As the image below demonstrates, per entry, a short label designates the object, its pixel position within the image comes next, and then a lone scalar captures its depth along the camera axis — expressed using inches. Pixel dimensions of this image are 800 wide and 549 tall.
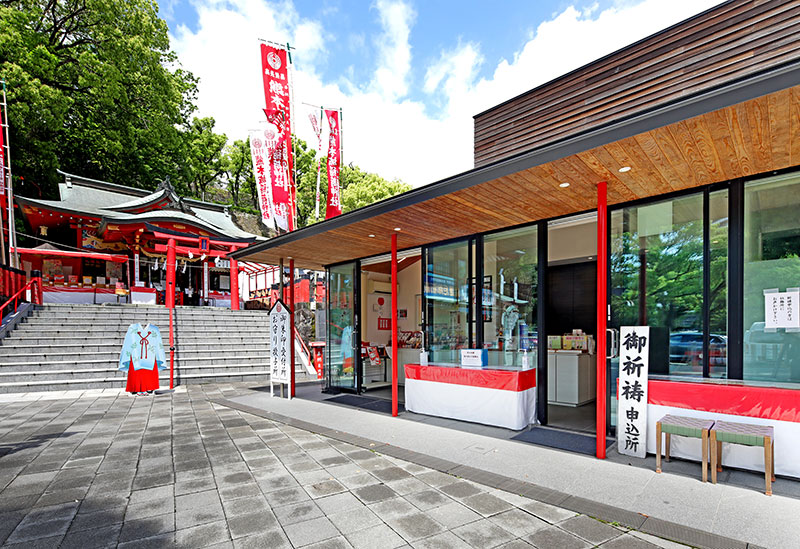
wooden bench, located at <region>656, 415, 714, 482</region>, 131.7
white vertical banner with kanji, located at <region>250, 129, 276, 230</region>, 604.1
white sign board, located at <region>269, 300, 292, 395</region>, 298.2
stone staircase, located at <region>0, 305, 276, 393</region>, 349.7
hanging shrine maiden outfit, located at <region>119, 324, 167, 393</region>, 314.2
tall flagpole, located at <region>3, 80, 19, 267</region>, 421.4
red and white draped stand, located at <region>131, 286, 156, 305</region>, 637.9
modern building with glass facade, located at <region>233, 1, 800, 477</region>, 130.4
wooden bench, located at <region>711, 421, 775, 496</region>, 122.6
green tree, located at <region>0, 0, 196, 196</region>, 625.0
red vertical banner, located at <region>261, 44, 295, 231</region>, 582.6
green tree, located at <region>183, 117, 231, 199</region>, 1007.6
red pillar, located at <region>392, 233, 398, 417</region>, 232.2
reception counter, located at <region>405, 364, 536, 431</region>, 197.6
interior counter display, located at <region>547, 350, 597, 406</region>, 249.9
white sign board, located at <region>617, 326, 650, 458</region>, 156.1
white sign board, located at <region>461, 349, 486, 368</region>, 217.5
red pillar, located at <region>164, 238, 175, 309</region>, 409.6
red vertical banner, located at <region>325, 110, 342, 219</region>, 611.5
